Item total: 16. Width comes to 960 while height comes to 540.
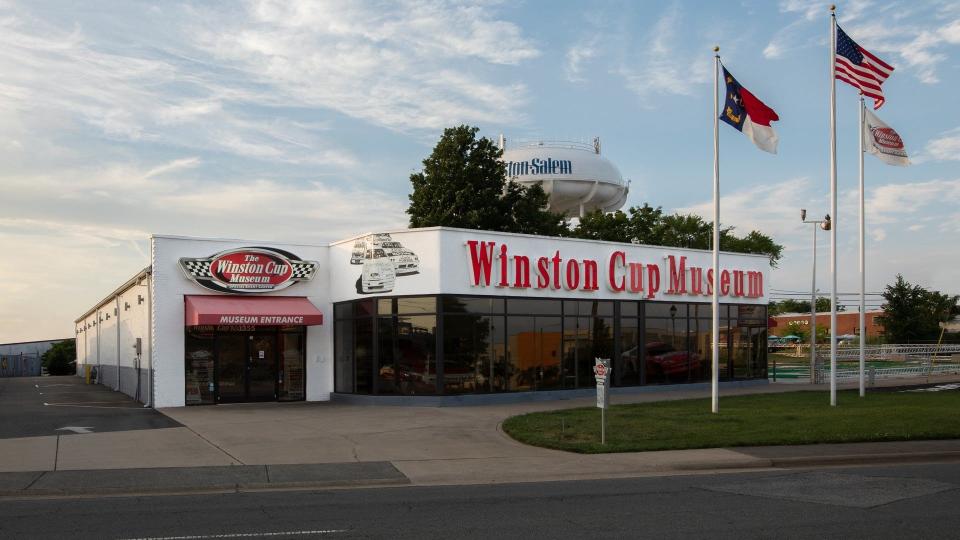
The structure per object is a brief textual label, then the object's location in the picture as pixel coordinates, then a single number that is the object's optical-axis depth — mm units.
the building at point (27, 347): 88750
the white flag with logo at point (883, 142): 23797
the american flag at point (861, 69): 22781
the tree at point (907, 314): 68625
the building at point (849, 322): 100650
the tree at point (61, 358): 72125
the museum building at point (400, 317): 25250
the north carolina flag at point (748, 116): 21016
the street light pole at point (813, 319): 35306
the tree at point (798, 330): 104250
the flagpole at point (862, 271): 25609
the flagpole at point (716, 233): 21062
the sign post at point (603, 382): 16203
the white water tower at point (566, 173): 50750
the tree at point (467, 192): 42250
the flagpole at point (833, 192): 22953
